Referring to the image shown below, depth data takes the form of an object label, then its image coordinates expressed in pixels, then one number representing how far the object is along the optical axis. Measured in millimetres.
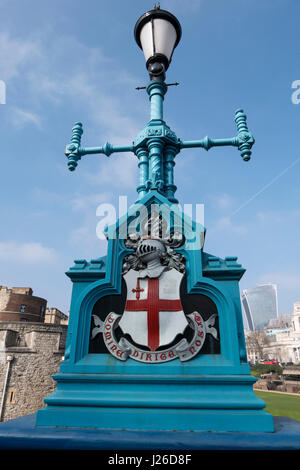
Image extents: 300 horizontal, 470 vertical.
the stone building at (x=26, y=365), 22344
